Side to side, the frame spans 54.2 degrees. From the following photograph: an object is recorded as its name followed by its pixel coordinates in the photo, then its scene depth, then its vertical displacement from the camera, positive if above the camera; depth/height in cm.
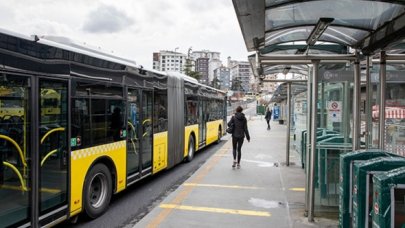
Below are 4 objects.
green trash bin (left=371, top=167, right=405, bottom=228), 317 -72
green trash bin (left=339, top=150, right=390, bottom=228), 431 -74
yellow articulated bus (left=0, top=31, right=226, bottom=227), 434 -30
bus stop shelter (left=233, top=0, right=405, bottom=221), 439 +94
